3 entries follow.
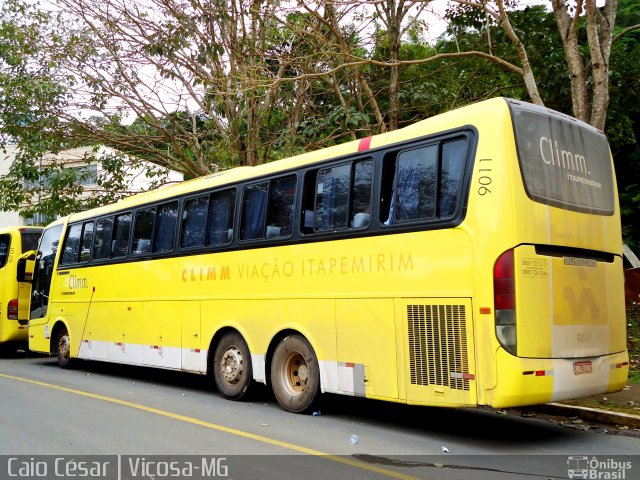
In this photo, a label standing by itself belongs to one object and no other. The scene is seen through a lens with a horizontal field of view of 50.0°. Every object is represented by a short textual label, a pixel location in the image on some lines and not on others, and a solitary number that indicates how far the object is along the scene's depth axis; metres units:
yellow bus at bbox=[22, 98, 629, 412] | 6.50
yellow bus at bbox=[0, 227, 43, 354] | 16.92
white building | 19.03
